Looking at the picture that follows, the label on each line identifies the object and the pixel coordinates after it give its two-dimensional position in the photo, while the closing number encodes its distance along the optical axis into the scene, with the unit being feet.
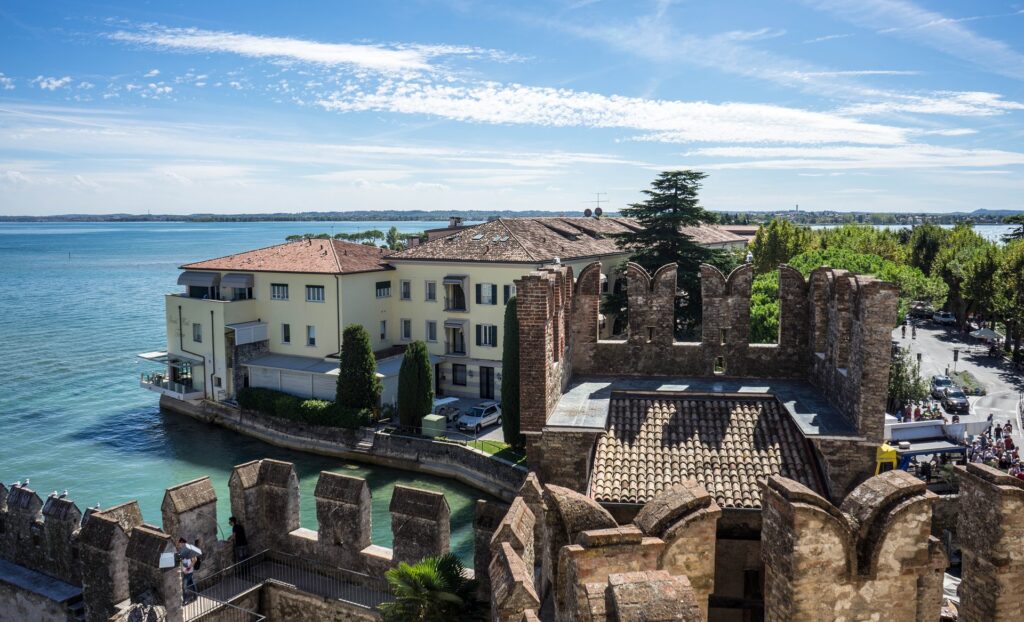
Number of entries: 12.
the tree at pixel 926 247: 287.89
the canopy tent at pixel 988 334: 186.68
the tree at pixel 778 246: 220.64
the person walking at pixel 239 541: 45.42
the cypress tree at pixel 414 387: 121.70
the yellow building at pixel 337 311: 146.82
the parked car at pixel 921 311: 259.90
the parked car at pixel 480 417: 123.24
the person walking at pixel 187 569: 42.22
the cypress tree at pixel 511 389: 108.68
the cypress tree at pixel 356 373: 125.39
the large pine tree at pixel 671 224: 136.98
